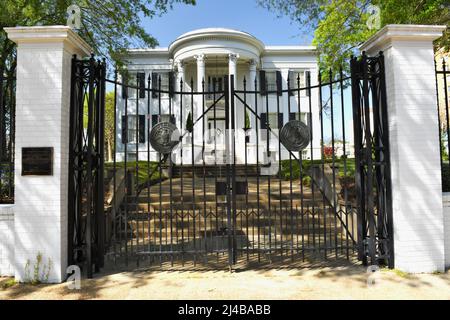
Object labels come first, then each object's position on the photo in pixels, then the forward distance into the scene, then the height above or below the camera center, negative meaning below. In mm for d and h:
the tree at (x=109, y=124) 36094 +5957
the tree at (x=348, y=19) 7566 +4176
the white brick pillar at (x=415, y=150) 4816 +272
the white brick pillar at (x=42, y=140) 4590 +509
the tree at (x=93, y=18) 9576 +5177
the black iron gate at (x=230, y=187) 5035 -268
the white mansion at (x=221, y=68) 20688 +7802
